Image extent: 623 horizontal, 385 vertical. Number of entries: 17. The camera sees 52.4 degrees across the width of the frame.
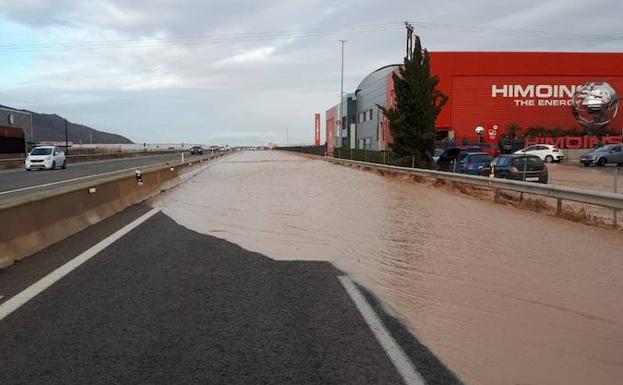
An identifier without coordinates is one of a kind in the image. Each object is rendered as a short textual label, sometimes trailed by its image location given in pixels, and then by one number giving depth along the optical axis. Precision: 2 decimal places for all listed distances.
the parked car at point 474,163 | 28.28
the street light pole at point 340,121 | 104.14
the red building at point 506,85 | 62.44
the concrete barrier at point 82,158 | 45.33
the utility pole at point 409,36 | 38.16
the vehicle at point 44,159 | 40.91
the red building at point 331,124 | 124.40
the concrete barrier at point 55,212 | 8.83
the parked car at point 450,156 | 33.79
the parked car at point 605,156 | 43.12
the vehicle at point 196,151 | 98.44
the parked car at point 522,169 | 23.41
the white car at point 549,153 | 51.75
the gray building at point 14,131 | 61.78
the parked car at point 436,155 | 37.66
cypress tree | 35.28
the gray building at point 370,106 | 78.94
